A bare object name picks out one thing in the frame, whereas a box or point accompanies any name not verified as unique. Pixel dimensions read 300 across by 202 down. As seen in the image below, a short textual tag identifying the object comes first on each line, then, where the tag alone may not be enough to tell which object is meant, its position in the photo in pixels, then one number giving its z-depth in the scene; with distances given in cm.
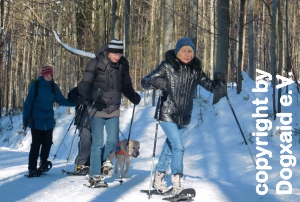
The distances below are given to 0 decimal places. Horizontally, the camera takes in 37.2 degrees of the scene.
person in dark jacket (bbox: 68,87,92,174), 765
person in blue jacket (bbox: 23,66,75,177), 766
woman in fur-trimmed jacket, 555
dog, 721
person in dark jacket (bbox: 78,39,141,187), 623
